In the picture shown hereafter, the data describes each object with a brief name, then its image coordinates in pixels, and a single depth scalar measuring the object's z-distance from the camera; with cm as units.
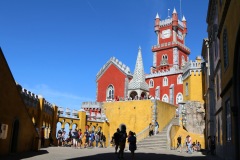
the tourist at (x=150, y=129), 2007
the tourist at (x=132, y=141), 958
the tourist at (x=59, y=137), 1849
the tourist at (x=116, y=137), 1049
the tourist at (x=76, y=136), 1557
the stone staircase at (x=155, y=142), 1698
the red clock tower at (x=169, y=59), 3417
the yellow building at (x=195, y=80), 2777
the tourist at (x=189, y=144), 1434
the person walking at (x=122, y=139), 964
